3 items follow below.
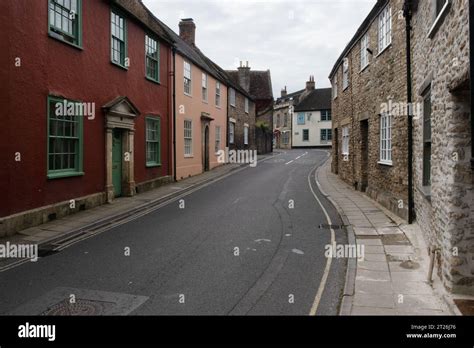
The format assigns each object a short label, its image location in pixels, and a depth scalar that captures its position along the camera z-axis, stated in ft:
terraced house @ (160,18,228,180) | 67.72
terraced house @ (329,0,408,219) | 36.22
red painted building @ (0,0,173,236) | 30.04
